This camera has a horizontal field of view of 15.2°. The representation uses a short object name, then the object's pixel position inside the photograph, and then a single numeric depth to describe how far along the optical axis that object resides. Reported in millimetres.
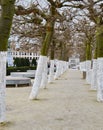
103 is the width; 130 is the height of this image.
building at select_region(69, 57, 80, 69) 126581
